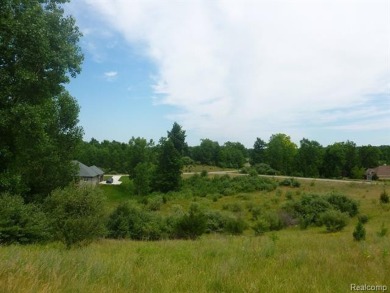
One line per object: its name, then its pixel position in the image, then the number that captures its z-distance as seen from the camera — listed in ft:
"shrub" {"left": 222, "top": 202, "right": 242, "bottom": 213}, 115.75
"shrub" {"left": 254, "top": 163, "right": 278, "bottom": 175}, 236.63
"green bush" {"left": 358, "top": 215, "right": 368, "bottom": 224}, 87.19
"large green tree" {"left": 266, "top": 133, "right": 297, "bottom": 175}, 268.89
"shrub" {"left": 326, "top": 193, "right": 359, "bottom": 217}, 101.71
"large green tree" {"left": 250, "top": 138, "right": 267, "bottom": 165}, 298.56
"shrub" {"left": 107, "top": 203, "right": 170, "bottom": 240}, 74.13
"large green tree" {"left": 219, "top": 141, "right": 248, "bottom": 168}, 318.04
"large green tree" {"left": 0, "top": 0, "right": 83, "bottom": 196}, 34.63
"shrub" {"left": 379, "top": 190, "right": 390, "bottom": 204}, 108.57
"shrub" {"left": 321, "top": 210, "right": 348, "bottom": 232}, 74.59
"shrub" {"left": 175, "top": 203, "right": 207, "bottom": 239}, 69.67
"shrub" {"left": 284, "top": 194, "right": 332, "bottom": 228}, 92.95
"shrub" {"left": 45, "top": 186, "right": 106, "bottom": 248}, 38.17
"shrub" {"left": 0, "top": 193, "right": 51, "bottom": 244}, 43.16
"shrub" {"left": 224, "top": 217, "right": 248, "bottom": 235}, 80.38
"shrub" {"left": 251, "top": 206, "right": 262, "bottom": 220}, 101.94
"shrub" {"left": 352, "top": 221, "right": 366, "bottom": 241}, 39.04
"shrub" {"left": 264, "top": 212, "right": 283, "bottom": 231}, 88.98
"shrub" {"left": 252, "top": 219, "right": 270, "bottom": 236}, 80.82
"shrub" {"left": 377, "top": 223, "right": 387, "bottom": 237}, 44.36
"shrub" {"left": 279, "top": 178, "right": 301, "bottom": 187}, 165.54
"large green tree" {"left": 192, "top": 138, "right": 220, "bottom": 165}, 324.80
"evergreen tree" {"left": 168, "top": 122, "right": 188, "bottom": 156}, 187.42
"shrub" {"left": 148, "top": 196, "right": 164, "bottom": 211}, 124.85
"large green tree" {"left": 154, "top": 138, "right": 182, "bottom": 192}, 174.50
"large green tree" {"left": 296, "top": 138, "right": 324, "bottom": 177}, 238.07
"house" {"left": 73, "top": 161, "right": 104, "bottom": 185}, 189.03
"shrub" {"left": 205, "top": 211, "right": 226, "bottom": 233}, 85.71
